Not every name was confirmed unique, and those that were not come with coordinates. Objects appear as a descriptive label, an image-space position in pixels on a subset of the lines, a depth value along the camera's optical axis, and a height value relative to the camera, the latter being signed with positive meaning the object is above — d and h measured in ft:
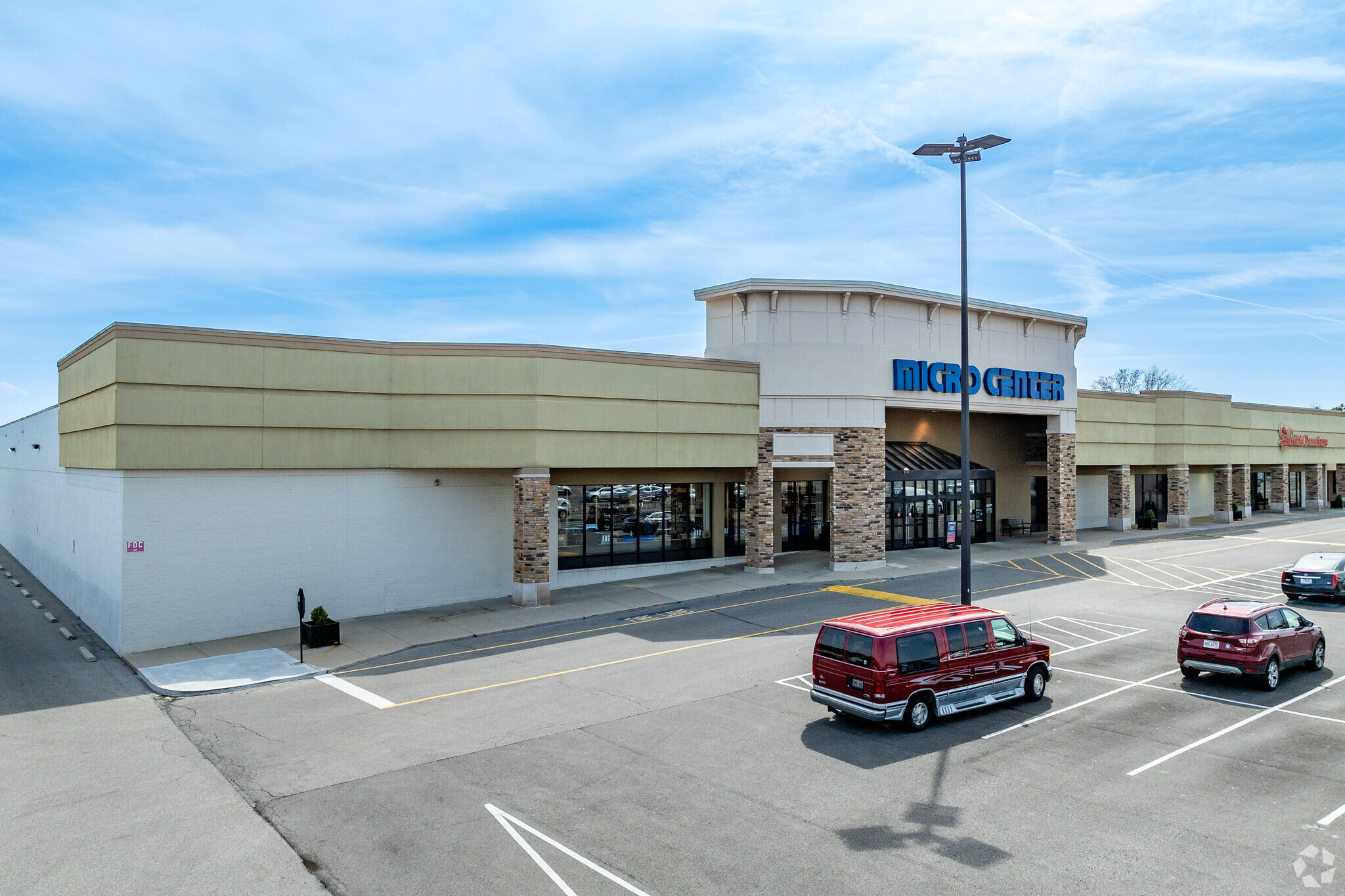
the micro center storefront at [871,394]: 100.89 +9.48
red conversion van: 43.75 -10.64
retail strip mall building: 69.72 +1.31
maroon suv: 50.72 -10.75
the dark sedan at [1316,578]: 79.25 -10.63
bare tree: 379.35 +38.32
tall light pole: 59.93 +22.03
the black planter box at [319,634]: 66.95 -12.99
